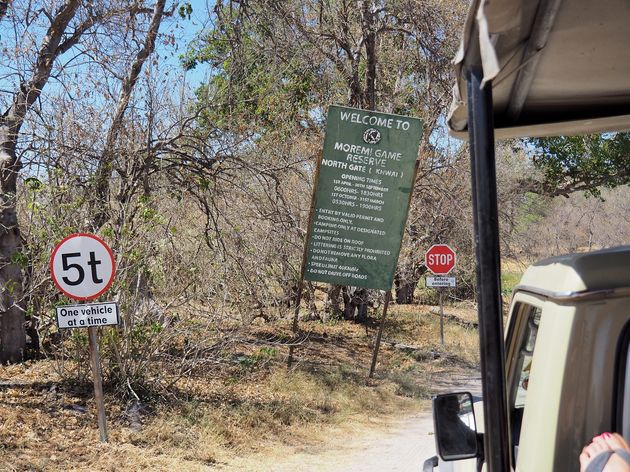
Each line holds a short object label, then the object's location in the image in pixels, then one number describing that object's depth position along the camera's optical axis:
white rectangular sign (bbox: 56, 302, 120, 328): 7.43
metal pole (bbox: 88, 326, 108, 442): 7.68
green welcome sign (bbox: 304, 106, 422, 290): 11.62
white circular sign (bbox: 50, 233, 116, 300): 7.38
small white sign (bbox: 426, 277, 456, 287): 17.28
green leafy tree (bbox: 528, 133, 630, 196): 23.78
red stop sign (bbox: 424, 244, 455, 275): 17.52
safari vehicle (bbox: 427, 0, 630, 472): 1.79
